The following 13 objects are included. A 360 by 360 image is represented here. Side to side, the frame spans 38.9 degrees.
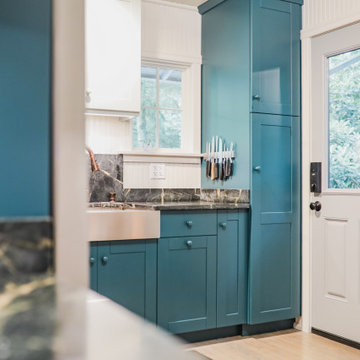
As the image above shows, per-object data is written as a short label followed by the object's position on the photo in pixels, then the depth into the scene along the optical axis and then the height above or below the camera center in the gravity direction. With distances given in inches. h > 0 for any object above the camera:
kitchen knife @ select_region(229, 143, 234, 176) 140.7 +4.6
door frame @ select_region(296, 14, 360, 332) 137.9 -0.7
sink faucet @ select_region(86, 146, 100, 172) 118.3 +4.3
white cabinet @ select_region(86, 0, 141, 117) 128.4 +32.0
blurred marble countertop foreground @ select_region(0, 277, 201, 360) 20.4 -6.8
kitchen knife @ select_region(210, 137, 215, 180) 147.2 +6.2
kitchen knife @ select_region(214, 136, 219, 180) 146.8 +5.9
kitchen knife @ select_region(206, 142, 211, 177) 149.7 +5.4
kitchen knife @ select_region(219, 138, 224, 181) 144.0 +4.9
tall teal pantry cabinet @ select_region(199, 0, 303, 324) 134.0 +12.6
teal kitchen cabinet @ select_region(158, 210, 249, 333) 122.5 -22.0
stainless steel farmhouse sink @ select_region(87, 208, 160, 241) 112.1 -9.8
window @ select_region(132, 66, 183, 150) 149.4 +21.1
